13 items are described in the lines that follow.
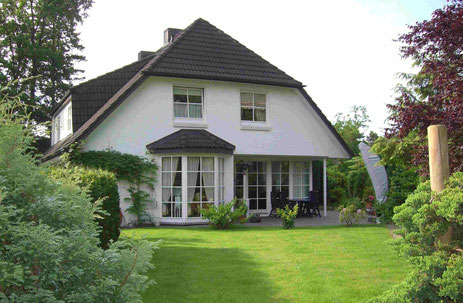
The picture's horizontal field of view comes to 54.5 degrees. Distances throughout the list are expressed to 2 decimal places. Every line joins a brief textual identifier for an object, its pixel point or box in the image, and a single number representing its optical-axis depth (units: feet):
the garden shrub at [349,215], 48.29
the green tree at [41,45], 94.89
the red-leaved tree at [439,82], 26.45
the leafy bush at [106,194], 27.30
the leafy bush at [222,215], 46.50
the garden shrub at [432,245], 12.88
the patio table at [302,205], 59.98
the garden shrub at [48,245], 8.54
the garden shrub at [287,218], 45.34
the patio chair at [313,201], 60.08
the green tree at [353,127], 119.65
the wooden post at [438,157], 14.35
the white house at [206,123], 51.49
